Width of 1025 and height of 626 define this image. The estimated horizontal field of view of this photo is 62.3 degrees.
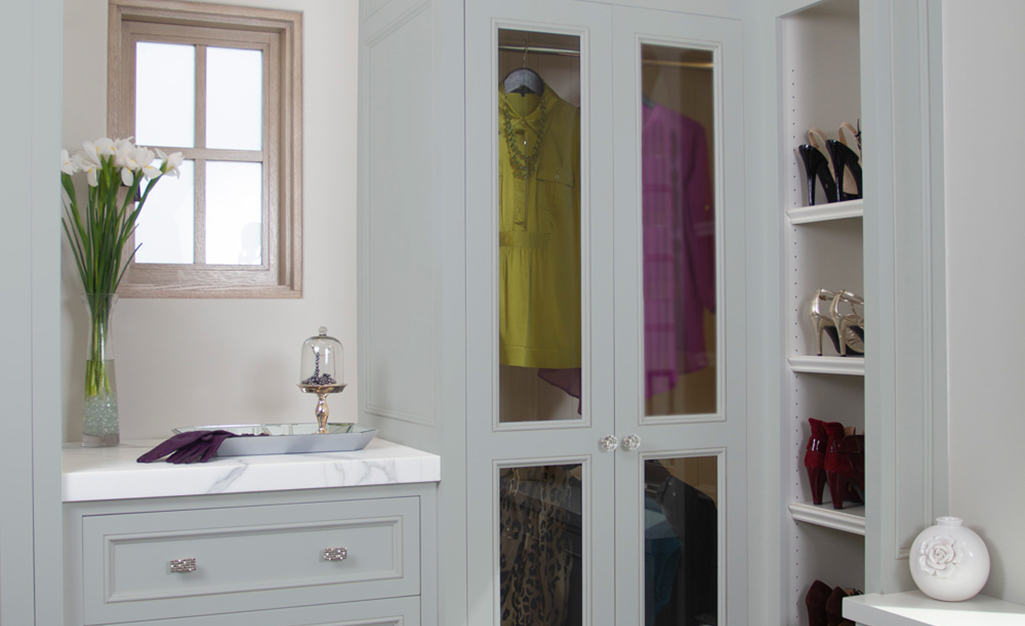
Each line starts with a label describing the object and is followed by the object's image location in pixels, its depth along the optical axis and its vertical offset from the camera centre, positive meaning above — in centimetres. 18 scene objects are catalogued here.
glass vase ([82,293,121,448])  210 -15
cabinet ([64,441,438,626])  169 -46
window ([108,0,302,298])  238 +54
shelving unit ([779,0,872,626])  216 +12
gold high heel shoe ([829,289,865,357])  204 -1
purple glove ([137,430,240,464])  180 -27
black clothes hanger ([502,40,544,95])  202 +58
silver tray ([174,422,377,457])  188 -27
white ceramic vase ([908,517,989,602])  176 -51
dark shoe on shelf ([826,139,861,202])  207 +38
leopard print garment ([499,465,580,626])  198 -52
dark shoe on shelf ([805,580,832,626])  211 -70
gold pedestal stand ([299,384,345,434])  212 -20
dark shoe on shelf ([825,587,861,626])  202 -69
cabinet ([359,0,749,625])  195 +4
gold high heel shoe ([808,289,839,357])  208 +0
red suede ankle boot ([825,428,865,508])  203 -34
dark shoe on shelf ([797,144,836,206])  212 +39
